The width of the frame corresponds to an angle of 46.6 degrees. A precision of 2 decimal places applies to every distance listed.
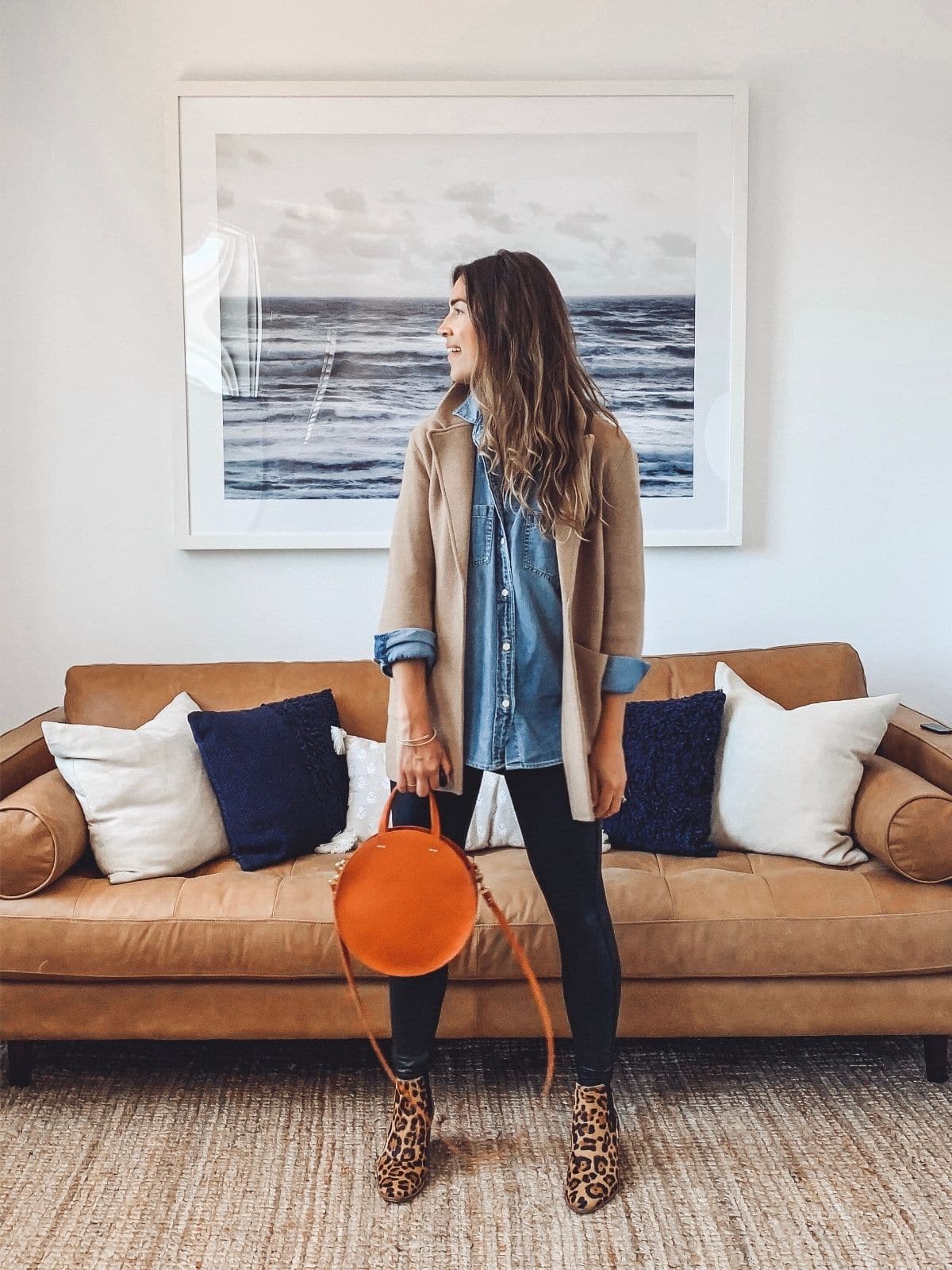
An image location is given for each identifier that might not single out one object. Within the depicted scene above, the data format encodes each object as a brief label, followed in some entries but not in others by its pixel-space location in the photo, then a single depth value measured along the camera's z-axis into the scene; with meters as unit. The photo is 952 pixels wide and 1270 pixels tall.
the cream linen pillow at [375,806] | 2.34
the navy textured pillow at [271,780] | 2.24
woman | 1.64
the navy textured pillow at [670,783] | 2.29
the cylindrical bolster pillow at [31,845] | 2.01
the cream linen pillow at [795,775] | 2.22
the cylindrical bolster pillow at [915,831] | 2.04
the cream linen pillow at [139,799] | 2.15
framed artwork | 2.69
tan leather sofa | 1.97
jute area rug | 1.61
